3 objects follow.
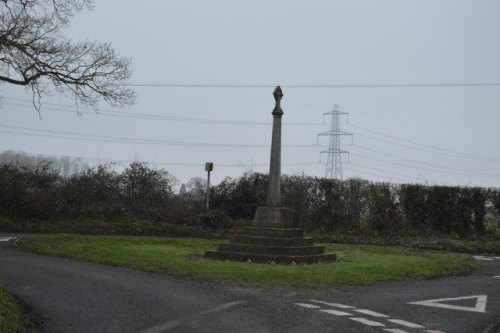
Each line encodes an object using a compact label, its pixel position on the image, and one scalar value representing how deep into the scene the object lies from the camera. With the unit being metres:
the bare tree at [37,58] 17.47
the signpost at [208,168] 25.30
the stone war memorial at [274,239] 14.85
